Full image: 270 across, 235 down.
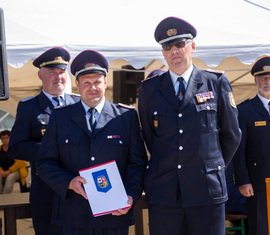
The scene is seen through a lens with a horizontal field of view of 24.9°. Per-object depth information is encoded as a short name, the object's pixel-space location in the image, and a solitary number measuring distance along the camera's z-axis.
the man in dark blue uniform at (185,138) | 3.47
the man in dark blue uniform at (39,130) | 4.28
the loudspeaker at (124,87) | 8.59
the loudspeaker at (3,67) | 3.51
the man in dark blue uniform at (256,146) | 4.72
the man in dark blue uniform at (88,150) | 3.50
